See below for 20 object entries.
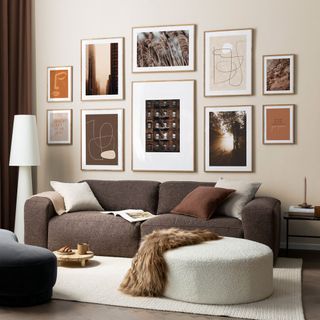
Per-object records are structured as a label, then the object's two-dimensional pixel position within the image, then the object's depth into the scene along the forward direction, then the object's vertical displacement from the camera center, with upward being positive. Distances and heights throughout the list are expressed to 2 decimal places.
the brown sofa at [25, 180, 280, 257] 4.84 -0.68
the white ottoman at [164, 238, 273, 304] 3.70 -0.84
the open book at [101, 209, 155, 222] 5.28 -0.65
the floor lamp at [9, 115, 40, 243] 5.90 -0.10
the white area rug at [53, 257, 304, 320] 3.56 -1.02
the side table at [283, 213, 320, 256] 5.20 -0.71
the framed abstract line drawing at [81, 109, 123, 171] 6.29 +0.08
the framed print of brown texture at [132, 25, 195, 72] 6.05 +1.05
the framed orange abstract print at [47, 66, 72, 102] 6.46 +0.71
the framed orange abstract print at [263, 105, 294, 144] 5.76 +0.23
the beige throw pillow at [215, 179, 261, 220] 5.21 -0.46
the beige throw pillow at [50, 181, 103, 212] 5.60 -0.50
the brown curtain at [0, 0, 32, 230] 6.09 +0.73
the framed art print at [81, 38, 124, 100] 6.29 +0.86
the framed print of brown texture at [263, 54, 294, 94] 5.75 +0.74
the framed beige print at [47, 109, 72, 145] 6.47 +0.23
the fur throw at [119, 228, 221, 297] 3.83 -0.80
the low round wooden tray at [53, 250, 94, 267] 4.65 -0.91
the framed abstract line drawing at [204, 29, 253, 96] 5.87 +0.87
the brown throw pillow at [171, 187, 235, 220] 5.14 -0.51
